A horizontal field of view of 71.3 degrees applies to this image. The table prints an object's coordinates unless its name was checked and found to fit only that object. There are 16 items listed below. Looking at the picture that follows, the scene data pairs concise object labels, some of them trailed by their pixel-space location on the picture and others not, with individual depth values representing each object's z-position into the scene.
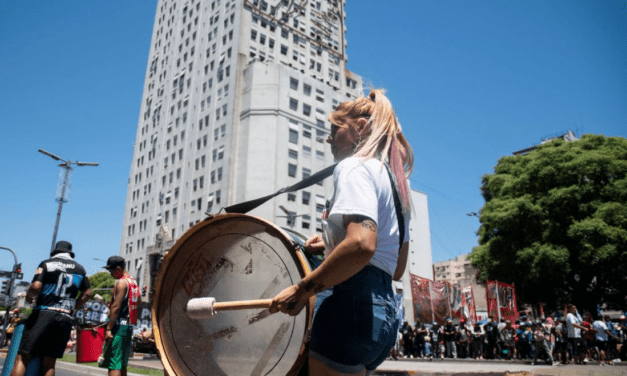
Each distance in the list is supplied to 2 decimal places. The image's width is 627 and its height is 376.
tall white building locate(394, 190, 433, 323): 60.94
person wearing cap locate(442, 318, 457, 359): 18.66
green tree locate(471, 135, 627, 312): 23.94
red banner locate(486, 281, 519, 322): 21.06
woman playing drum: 1.58
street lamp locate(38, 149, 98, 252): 20.91
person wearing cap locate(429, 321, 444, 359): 19.11
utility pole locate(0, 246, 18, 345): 20.72
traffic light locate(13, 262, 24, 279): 21.03
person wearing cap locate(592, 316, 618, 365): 13.96
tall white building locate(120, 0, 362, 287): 43.44
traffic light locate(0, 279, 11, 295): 20.97
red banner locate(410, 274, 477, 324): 20.89
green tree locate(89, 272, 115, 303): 73.25
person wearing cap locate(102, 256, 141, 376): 4.75
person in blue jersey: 4.28
